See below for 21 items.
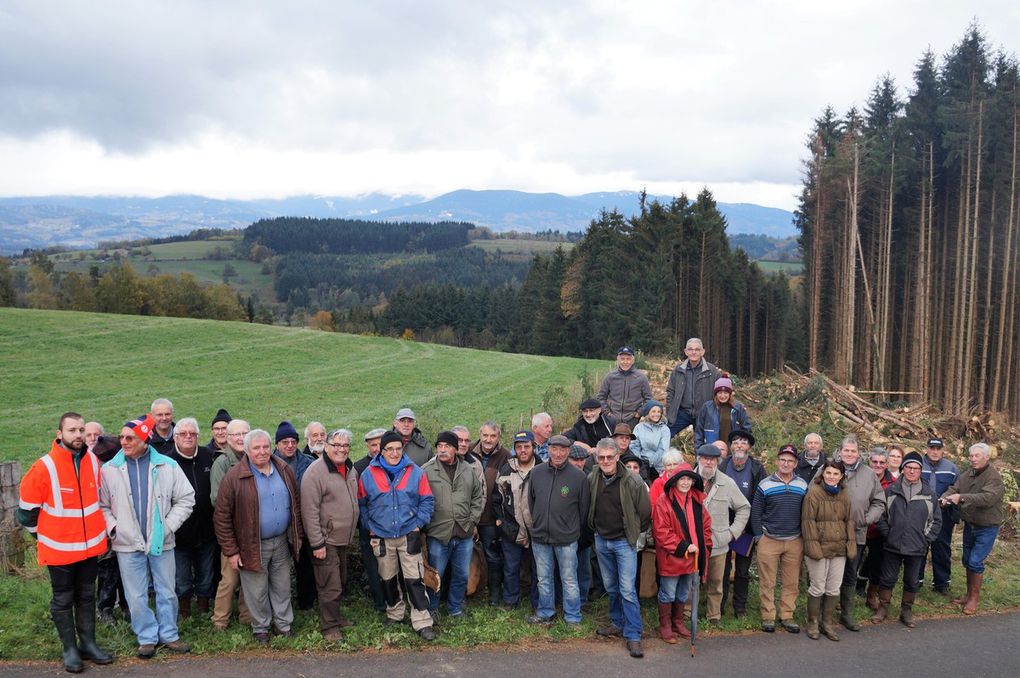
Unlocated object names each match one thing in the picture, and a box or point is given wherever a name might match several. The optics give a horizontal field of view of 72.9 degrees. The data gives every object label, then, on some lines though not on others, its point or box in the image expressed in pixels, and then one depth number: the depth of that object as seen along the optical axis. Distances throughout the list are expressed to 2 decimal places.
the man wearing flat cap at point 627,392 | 9.74
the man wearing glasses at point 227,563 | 7.09
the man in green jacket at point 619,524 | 7.20
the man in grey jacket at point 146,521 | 6.54
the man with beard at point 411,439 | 8.01
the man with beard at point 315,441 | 8.06
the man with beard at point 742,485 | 8.01
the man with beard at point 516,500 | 7.68
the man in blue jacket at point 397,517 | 7.19
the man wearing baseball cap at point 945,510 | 8.50
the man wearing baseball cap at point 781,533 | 7.67
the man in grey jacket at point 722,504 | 7.70
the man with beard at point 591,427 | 8.78
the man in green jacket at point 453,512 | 7.51
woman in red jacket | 7.25
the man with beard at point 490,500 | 7.93
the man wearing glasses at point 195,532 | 7.16
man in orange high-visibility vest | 6.18
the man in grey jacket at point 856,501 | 7.92
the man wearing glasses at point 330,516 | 7.02
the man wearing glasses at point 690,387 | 9.94
